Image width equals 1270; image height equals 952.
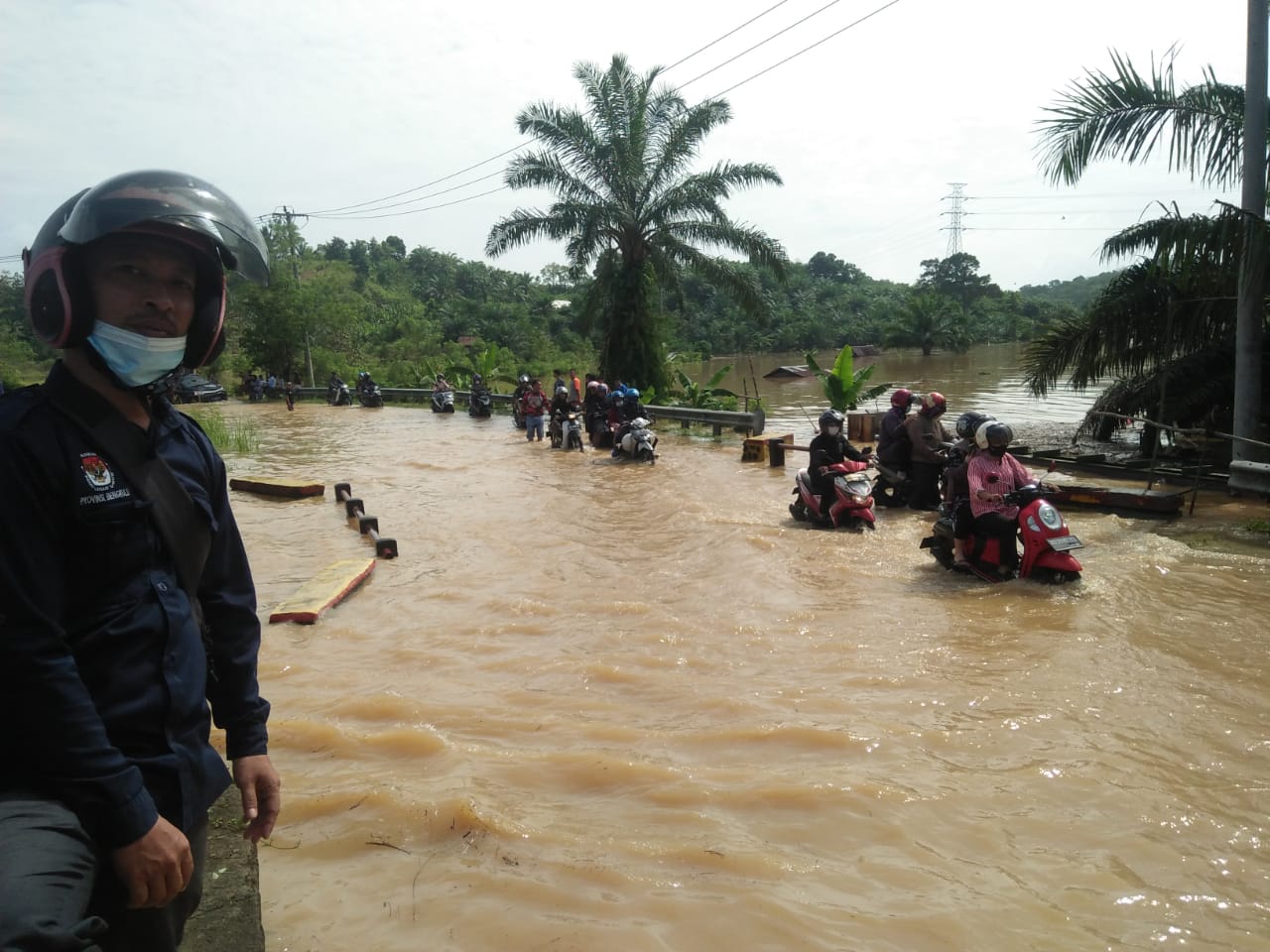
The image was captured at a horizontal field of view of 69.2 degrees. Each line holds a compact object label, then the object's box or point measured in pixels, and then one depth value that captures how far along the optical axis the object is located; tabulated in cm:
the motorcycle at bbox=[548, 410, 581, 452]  1841
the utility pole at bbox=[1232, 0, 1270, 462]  928
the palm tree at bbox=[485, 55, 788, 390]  2198
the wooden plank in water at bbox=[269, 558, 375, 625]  666
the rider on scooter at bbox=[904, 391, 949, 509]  1066
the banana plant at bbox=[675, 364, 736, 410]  2166
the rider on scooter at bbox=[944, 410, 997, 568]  775
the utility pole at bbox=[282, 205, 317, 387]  4047
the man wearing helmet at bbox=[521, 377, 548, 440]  2038
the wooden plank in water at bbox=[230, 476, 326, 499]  1247
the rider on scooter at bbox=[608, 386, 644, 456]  1644
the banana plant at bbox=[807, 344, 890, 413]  1766
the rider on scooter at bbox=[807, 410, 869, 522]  1002
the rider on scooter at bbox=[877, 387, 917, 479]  1105
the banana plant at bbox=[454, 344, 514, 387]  3128
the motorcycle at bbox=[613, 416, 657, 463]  1600
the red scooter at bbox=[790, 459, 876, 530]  977
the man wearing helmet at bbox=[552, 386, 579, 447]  1873
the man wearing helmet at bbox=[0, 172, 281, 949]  157
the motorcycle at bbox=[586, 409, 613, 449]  1853
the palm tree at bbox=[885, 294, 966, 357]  5512
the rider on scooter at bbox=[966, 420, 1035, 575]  746
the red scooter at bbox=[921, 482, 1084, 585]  709
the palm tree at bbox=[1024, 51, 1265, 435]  979
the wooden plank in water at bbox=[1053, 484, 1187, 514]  969
